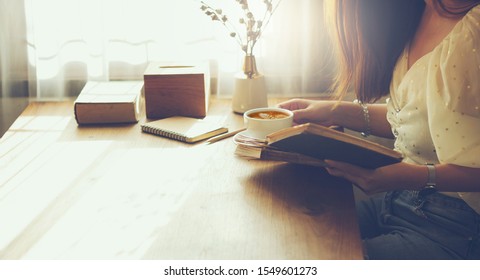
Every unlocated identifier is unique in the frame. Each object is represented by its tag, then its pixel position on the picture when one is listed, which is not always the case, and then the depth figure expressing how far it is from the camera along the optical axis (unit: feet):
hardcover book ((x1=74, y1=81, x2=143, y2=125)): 6.89
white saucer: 6.21
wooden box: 6.96
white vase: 7.07
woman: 5.65
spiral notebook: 6.58
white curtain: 7.59
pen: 6.55
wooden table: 5.25
